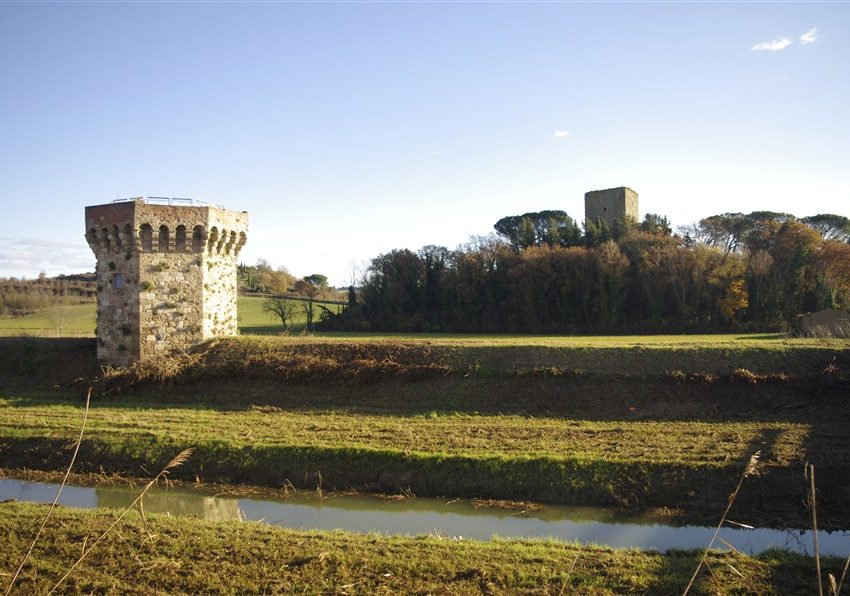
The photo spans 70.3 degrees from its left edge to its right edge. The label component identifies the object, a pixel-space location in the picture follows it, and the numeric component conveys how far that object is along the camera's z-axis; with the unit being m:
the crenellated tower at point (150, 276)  23.22
